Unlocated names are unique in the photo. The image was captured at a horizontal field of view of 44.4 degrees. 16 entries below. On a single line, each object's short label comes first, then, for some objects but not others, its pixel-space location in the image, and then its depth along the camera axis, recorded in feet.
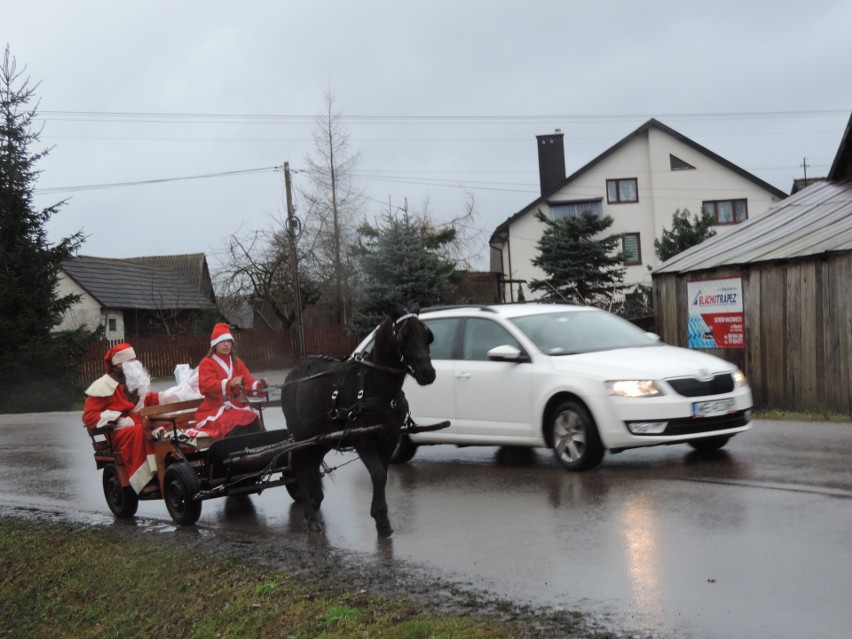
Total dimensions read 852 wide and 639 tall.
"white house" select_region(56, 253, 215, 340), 182.50
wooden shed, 53.16
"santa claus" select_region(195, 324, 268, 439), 31.60
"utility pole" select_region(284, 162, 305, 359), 119.96
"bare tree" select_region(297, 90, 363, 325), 159.63
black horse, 27.35
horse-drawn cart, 30.63
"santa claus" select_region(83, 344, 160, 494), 32.68
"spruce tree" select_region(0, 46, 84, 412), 92.22
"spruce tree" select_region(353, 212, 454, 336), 112.47
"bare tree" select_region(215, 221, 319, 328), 167.43
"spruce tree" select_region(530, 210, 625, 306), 135.64
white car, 33.99
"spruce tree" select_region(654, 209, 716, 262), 139.33
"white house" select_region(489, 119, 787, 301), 175.63
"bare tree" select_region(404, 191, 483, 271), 168.76
